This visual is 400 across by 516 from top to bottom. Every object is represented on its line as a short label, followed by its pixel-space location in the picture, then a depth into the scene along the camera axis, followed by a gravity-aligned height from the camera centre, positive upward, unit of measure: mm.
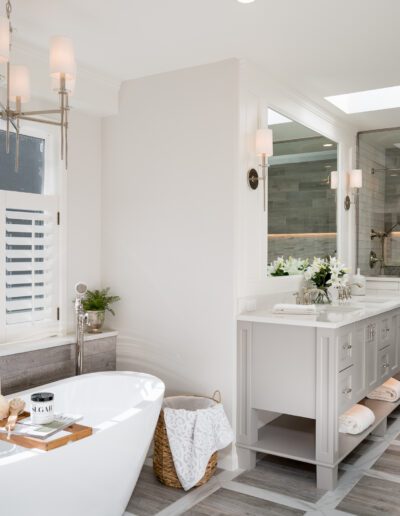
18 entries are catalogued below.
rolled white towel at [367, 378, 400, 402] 4410 -1085
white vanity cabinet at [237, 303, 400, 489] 3260 -785
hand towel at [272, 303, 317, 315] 3510 -351
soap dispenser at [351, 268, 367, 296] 5109 -298
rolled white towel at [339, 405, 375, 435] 3539 -1053
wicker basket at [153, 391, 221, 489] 3277 -1218
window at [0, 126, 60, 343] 3471 +49
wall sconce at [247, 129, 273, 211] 3598 +641
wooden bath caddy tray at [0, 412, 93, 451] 2320 -787
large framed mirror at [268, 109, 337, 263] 4070 +467
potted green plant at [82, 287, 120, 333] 3879 -386
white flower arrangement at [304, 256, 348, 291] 4430 -170
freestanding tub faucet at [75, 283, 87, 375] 3539 -518
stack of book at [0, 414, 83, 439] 2475 -787
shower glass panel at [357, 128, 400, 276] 5316 +454
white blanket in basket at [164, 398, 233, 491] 3225 -1063
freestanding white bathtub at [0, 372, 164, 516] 2188 -886
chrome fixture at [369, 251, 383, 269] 5438 -63
